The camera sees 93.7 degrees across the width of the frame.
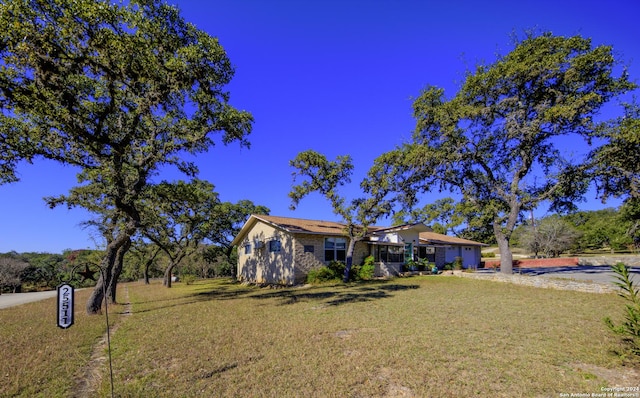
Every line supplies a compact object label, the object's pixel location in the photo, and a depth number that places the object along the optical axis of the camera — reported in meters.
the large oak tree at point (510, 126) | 15.77
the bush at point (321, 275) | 18.77
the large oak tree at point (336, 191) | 18.81
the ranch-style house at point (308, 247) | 19.39
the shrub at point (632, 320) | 4.04
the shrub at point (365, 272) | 20.42
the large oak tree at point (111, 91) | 7.79
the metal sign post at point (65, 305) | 4.59
